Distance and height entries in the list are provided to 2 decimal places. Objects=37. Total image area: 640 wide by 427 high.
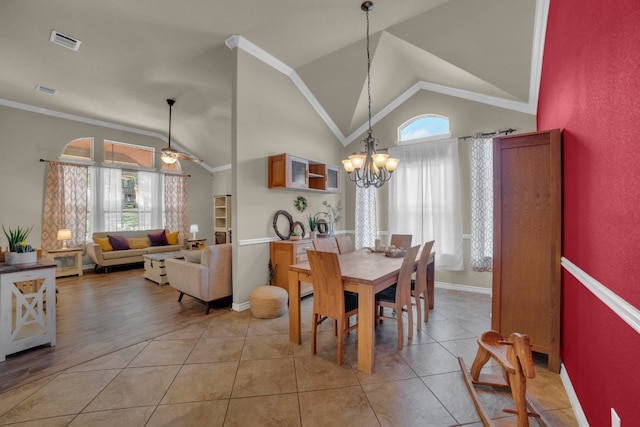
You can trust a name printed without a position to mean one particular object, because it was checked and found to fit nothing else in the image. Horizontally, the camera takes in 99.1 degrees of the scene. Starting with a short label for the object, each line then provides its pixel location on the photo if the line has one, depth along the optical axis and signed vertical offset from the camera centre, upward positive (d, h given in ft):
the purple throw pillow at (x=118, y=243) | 20.13 -2.18
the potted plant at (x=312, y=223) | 14.57 -0.58
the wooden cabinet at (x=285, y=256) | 12.70 -2.03
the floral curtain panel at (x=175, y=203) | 24.59 +0.96
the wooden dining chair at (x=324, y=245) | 11.23 -1.34
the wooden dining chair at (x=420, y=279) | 9.71 -2.43
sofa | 19.03 -2.48
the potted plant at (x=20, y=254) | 8.42 -1.26
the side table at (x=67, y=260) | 17.39 -3.15
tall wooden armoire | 6.99 -0.71
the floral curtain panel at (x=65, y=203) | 18.25 +0.72
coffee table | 16.15 -3.28
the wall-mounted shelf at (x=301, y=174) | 12.89 +2.08
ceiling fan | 16.76 +3.61
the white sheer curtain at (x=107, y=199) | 20.79 +1.13
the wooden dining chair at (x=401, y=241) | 12.83 -1.32
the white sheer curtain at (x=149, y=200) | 23.25 +1.16
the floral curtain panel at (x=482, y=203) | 13.73 +0.50
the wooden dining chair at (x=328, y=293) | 7.57 -2.33
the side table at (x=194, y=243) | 24.00 -2.63
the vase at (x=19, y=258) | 8.39 -1.37
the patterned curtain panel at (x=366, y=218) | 17.67 -0.32
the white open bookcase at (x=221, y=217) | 25.18 -0.36
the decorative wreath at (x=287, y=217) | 13.60 -0.47
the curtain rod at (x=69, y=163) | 18.17 +3.55
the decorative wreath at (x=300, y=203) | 15.19 +0.57
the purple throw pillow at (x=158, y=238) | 22.24 -2.07
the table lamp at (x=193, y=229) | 24.18 -1.39
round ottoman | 10.93 -3.64
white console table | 7.72 -2.76
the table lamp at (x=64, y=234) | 17.62 -1.33
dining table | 7.30 -2.08
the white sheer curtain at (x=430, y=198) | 14.92 +0.87
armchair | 11.42 -2.66
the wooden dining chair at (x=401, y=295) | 8.39 -2.70
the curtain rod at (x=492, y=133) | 13.03 +3.93
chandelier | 9.54 +1.86
